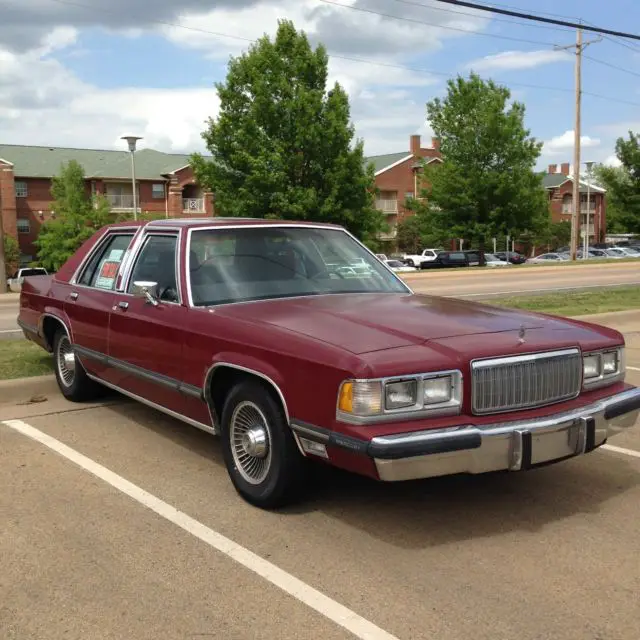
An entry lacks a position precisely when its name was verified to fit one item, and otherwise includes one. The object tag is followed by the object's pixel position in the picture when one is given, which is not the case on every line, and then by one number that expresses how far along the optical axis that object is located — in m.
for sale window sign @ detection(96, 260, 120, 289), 5.91
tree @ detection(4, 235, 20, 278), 51.19
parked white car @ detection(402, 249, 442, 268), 53.97
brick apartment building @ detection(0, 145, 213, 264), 56.19
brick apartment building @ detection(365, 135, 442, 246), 70.88
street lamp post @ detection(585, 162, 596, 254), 44.15
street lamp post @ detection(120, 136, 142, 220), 32.75
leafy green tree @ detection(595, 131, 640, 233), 50.03
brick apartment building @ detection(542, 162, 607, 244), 81.94
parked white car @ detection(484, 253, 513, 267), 58.97
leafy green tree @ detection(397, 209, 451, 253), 43.97
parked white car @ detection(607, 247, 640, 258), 63.06
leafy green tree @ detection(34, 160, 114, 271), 50.09
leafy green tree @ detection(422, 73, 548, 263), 41.41
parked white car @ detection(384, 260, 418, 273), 51.30
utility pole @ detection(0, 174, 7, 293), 21.38
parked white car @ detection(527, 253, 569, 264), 55.88
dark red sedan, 3.65
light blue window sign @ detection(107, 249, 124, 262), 5.99
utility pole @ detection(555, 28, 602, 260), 36.16
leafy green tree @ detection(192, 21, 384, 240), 31.52
